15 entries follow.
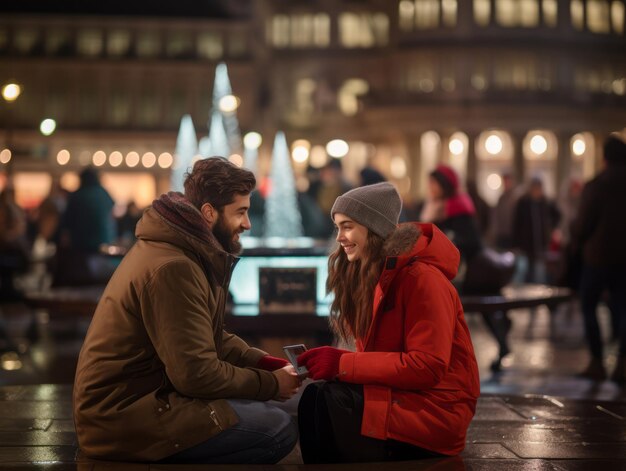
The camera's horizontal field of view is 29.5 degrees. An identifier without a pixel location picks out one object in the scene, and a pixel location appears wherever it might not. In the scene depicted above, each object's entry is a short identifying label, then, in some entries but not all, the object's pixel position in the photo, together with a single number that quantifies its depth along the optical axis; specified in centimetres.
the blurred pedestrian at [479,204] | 1742
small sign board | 996
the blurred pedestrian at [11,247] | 1375
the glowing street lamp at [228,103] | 2294
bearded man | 466
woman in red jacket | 488
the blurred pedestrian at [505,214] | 1929
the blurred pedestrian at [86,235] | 1343
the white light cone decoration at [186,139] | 8506
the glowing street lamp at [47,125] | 1811
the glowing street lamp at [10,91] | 1491
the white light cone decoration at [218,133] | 6519
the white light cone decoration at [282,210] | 2486
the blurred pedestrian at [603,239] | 1048
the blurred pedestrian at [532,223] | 1756
